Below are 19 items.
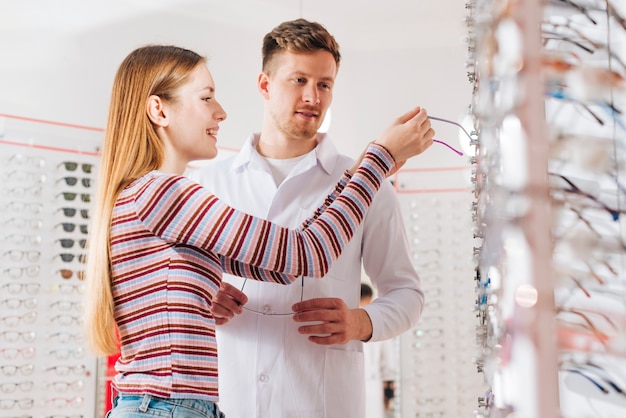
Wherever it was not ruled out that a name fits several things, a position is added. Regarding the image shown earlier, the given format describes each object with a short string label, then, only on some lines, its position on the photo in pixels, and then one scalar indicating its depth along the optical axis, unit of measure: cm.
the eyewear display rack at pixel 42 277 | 325
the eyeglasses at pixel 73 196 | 345
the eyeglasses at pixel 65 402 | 331
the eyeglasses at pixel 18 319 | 322
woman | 132
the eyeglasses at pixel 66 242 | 341
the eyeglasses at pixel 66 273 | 340
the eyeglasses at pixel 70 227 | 343
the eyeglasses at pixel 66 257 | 340
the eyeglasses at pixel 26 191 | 332
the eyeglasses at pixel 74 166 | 349
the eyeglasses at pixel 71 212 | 344
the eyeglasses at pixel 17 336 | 321
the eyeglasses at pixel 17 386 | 319
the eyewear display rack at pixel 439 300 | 419
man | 176
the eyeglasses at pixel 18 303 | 323
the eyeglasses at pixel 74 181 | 347
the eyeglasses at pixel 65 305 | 337
